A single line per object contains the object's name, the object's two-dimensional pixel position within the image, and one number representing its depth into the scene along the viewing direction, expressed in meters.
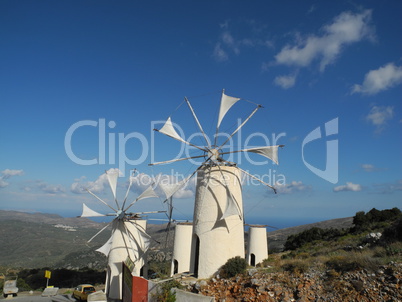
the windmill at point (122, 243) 16.84
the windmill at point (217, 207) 12.73
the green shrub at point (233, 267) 11.96
